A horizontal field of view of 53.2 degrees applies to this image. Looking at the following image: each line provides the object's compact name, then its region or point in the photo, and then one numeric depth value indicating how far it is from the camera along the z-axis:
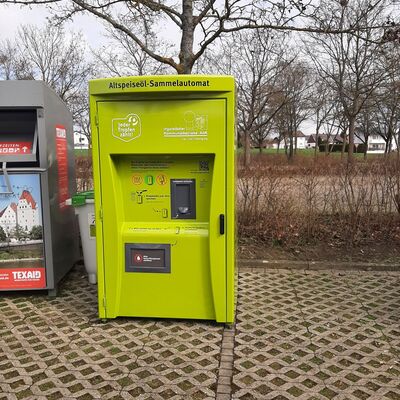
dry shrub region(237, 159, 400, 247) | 6.07
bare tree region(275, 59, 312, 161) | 20.33
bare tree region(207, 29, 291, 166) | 18.77
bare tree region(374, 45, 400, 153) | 9.02
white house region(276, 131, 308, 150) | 97.88
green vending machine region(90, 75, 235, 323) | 3.40
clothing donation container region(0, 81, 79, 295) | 4.13
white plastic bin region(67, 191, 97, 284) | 4.64
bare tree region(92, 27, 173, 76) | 13.48
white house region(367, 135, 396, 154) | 77.15
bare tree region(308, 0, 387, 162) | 16.48
